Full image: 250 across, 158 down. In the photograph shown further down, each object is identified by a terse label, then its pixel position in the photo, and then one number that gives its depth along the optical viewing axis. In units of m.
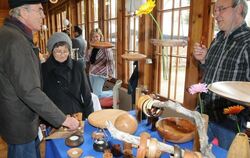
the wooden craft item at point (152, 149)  0.57
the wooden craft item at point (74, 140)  1.18
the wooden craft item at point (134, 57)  2.03
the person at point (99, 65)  3.39
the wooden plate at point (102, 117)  1.36
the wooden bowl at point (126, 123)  1.19
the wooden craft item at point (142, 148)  0.57
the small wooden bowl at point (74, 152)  1.07
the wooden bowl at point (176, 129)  1.15
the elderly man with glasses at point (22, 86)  1.18
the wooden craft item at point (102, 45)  2.38
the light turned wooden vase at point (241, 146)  0.88
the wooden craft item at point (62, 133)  1.29
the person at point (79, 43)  4.04
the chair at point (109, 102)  3.00
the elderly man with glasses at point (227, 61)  1.38
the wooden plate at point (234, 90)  0.62
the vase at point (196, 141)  1.07
